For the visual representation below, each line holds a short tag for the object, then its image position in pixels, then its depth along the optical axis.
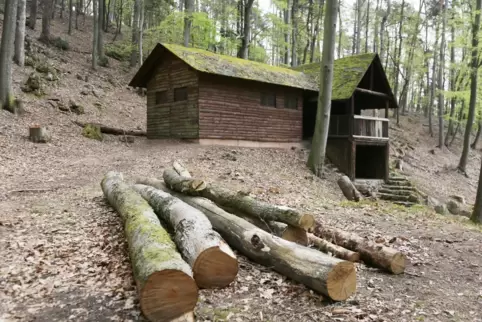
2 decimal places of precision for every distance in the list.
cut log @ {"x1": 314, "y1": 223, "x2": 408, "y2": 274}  4.88
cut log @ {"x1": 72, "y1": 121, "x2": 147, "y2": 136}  17.73
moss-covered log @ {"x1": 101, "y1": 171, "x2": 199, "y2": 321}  3.16
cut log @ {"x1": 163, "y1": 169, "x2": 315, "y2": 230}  5.16
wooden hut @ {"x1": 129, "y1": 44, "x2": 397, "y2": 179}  16.64
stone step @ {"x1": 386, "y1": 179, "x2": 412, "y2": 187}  18.59
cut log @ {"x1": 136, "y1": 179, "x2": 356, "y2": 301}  3.82
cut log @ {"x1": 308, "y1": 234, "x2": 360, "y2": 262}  5.18
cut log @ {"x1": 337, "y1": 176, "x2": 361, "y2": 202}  13.71
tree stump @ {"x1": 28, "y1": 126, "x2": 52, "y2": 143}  13.90
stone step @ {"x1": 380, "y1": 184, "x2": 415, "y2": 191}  17.88
